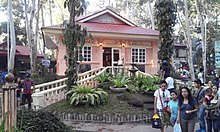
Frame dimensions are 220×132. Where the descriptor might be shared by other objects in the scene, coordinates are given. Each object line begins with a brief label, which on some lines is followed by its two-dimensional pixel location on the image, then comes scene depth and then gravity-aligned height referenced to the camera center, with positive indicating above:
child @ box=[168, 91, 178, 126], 5.27 -1.18
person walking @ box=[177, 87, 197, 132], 4.57 -1.10
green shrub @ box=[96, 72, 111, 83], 10.98 -0.87
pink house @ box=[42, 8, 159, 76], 14.44 +1.21
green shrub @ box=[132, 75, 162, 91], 9.88 -1.05
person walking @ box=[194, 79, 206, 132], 5.64 -1.14
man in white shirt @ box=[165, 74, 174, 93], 7.30 -0.81
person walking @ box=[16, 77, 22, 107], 8.98 -1.16
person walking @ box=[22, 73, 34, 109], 9.09 -1.24
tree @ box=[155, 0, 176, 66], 10.80 +2.05
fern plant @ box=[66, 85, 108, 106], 8.15 -1.37
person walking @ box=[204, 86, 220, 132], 5.39 -1.42
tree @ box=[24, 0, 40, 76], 16.23 +1.85
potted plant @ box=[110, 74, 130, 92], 9.63 -1.07
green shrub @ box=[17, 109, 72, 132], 3.81 -1.16
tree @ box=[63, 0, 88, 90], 9.31 +1.05
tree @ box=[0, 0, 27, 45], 27.63 +5.83
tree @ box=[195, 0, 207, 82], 20.19 +4.18
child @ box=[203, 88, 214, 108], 5.49 -0.99
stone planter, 9.58 -1.29
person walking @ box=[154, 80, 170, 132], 5.68 -1.05
